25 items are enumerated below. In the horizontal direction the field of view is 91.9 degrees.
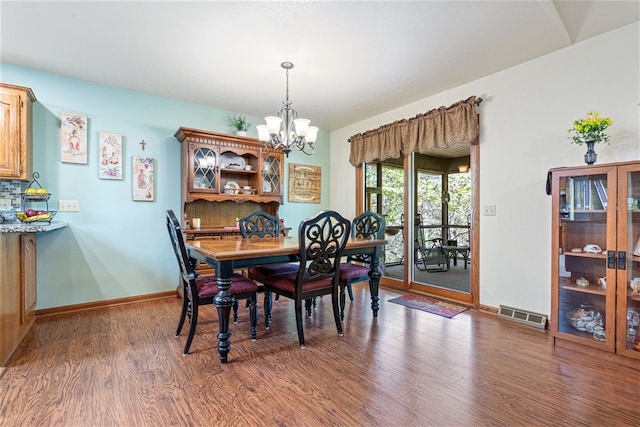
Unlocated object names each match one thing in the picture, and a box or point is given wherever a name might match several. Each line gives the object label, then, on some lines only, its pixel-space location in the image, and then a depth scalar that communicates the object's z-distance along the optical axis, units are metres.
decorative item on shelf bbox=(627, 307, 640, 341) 2.11
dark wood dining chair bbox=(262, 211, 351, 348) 2.36
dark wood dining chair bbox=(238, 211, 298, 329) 2.92
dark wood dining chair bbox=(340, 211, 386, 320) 2.86
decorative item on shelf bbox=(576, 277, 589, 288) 2.34
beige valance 3.31
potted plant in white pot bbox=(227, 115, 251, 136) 4.15
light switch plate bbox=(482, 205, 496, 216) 3.19
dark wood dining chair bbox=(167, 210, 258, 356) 2.17
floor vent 2.76
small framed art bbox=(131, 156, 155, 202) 3.60
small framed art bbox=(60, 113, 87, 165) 3.19
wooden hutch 3.66
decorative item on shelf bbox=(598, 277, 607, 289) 2.23
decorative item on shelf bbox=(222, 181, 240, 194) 3.97
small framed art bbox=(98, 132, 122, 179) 3.39
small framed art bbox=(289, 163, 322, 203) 4.89
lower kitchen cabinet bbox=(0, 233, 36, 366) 2.11
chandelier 2.73
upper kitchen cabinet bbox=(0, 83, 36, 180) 2.68
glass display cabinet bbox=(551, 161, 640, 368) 2.12
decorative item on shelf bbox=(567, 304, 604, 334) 2.28
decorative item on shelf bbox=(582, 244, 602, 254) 2.28
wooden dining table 2.11
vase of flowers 2.27
